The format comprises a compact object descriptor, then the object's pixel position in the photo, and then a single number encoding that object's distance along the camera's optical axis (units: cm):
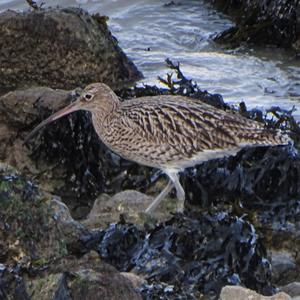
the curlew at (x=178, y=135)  1648
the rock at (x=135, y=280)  1234
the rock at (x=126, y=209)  1538
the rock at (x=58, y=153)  1850
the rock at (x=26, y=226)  1252
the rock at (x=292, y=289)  1360
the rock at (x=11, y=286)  1102
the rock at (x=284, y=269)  1486
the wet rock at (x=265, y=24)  2595
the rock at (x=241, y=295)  1155
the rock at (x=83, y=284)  1077
